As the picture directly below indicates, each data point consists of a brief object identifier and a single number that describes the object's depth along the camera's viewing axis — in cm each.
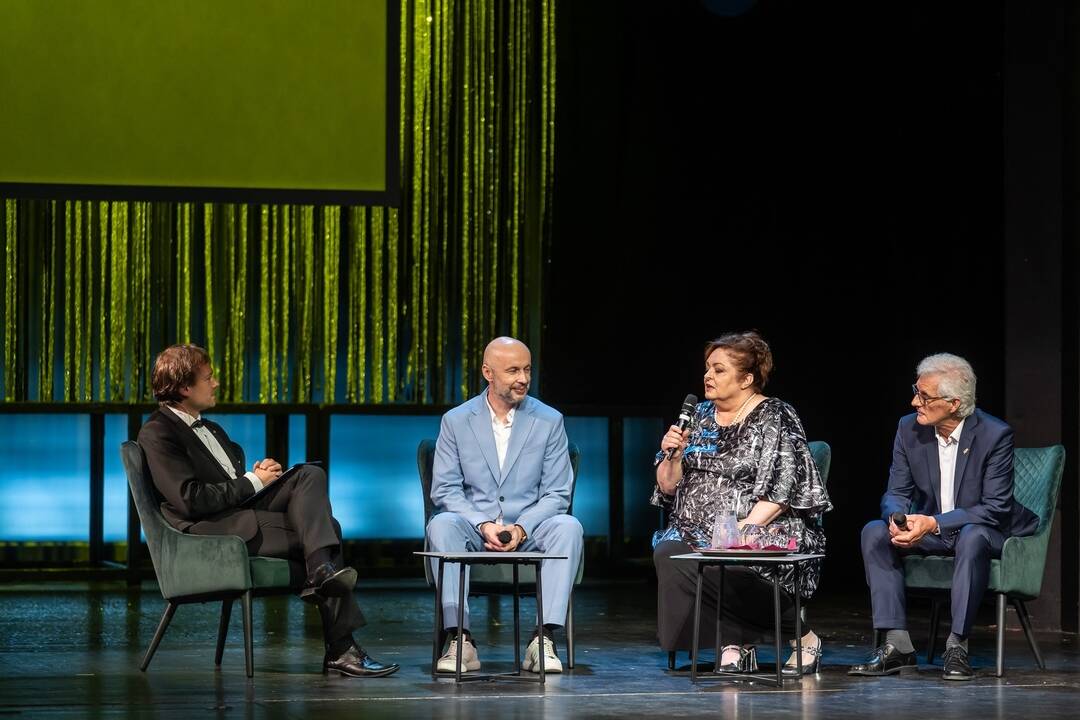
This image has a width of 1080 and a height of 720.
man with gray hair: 903
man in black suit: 901
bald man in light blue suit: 937
